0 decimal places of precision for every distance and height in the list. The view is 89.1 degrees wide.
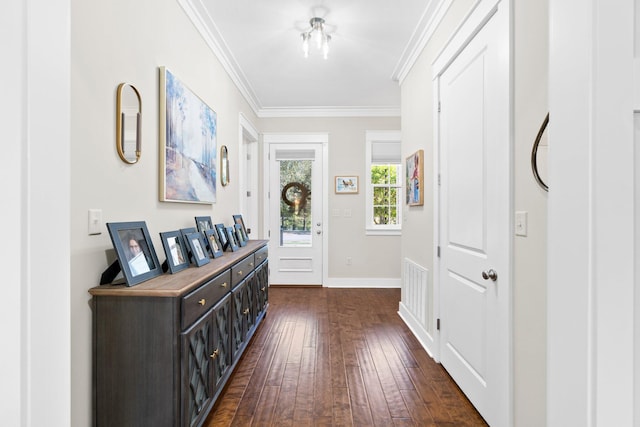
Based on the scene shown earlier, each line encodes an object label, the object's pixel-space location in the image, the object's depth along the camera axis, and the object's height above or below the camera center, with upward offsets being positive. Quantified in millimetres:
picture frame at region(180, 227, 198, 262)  1972 -154
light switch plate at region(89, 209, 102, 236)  1392 -37
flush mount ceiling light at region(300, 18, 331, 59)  2637 +1507
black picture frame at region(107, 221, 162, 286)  1416 -182
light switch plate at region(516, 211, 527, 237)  1459 -44
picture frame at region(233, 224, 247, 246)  3131 -233
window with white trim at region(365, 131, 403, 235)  5027 +445
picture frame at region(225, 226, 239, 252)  2804 -235
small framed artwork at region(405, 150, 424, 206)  2924 +332
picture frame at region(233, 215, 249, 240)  3443 -90
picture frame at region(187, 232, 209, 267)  1976 -226
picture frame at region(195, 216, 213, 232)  2418 -79
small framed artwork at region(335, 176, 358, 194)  4988 +431
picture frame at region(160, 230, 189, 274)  1751 -218
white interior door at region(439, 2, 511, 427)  1600 -39
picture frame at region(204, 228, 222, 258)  2352 -233
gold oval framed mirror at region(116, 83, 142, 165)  1579 +458
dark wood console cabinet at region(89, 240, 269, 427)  1371 -607
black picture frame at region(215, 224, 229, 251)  2768 -200
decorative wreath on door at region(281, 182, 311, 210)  5008 +307
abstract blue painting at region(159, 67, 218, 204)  2008 +494
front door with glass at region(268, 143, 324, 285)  4996 -1
